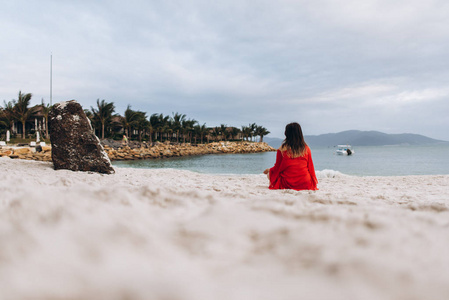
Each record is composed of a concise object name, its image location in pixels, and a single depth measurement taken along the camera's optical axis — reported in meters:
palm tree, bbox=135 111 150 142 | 41.78
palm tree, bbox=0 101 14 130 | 30.72
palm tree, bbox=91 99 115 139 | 36.34
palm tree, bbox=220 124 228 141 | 66.75
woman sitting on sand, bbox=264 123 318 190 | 4.52
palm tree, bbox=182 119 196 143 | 53.12
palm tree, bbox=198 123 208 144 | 59.22
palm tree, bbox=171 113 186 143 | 49.94
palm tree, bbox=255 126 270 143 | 73.38
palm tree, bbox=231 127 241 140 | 69.75
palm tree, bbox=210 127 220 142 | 65.78
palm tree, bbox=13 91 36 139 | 30.34
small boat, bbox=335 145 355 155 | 43.21
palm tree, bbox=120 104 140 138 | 40.78
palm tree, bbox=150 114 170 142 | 45.89
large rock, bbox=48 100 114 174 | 6.48
